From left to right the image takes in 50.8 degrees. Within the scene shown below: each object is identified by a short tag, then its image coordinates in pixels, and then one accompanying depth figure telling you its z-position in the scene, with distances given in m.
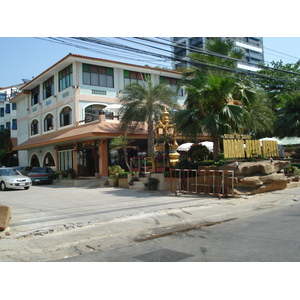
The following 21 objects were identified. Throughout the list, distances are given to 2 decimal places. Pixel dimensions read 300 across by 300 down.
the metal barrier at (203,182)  13.98
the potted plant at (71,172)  27.02
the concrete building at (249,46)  73.75
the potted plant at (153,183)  17.16
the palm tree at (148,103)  21.55
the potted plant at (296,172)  19.12
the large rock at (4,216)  8.19
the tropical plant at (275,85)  32.97
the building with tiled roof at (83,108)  24.77
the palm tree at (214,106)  15.37
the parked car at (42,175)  25.89
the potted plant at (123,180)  19.76
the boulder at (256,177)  14.01
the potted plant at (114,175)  20.76
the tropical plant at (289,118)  24.27
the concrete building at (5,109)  57.31
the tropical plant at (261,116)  20.41
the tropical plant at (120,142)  20.59
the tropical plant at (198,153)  16.75
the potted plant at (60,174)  26.92
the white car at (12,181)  20.31
